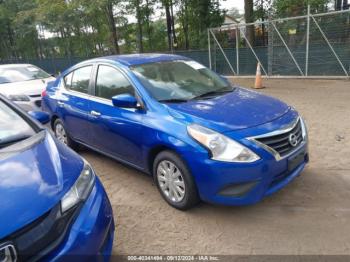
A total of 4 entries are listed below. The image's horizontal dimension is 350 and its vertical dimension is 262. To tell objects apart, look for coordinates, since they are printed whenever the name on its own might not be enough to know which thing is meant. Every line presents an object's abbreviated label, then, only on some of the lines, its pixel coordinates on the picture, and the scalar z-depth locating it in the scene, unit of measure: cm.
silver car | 746
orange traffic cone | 1104
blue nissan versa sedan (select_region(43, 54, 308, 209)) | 310
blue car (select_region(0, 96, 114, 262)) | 191
